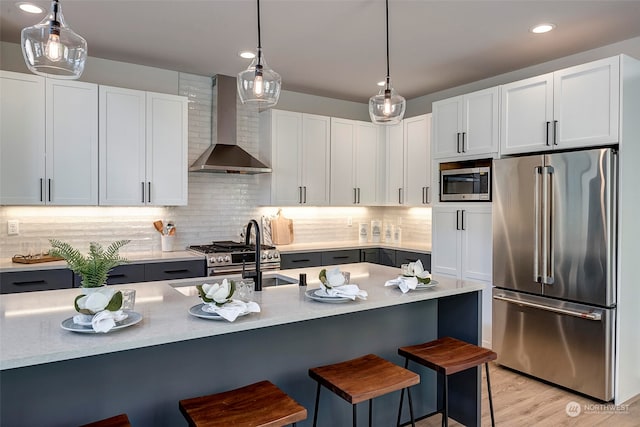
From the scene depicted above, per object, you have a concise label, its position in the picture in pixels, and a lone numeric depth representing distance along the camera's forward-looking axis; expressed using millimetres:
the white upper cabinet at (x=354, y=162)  5180
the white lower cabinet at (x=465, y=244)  3844
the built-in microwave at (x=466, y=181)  3837
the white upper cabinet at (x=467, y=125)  3756
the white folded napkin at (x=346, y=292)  2033
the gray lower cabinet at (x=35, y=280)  3168
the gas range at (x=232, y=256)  3977
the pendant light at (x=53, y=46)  1684
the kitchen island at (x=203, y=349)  1560
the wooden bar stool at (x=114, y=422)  1518
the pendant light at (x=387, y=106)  2625
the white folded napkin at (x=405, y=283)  2250
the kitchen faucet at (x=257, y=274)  2293
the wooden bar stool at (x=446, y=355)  2131
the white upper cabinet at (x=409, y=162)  4824
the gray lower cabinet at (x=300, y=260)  4566
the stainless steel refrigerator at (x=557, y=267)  2990
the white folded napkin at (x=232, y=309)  1676
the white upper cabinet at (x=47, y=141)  3354
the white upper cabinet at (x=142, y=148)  3766
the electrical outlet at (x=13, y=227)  3656
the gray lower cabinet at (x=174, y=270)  3750
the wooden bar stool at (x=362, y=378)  1817
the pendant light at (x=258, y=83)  2203
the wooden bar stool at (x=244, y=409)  1542
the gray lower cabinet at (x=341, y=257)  4836
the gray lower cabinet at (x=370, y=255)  5129
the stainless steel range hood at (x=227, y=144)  4340
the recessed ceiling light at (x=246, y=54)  3834
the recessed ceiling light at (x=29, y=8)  2887
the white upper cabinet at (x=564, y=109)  2982
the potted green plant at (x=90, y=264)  1618
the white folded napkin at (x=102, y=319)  1475
